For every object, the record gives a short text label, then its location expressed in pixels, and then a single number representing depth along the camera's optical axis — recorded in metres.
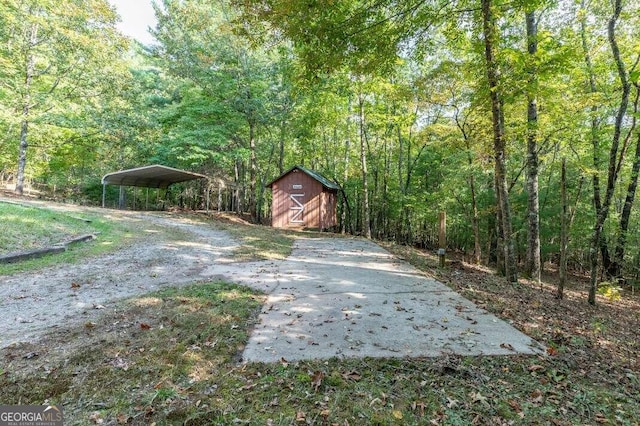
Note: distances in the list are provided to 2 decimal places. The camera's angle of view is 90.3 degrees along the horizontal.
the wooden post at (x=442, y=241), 7.31
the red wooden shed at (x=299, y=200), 15.46
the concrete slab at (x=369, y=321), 2.92
